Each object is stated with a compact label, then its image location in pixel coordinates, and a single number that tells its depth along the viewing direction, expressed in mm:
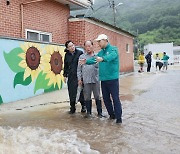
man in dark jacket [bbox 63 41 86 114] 4216
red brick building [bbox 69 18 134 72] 8720
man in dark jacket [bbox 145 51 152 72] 14718
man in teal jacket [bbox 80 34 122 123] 3638
